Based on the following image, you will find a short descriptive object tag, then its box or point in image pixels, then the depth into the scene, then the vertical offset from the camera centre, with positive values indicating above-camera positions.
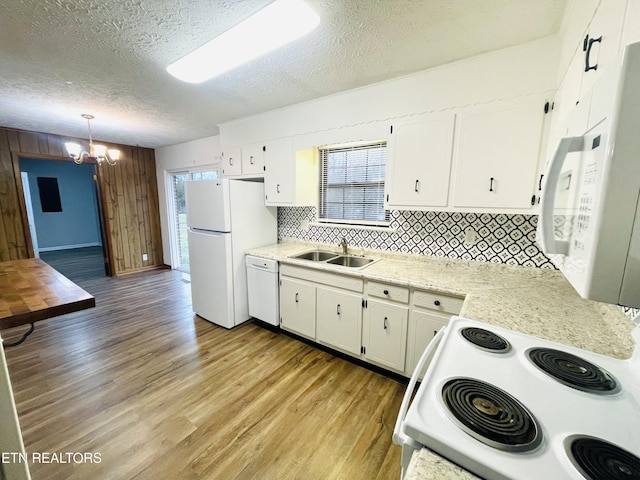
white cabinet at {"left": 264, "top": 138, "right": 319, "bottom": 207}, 2.84 +0.32
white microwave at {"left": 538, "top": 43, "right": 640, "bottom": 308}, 0.47 +0.03
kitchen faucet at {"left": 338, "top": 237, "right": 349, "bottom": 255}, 2.80 -0.45
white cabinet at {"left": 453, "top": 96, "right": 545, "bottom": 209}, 1.69 +0.35
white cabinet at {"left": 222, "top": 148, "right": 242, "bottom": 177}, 3.32 +0.52
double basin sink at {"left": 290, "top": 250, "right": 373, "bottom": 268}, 2.70 -0.59
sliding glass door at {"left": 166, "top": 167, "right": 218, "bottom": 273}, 5.26 -0.38
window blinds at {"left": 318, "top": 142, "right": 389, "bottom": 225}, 2.67 +0.21
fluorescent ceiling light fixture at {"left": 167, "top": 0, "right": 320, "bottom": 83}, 1.40 +1.00
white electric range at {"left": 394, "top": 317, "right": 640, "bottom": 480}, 0.55 -0.54
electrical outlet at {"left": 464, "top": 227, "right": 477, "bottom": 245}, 2.17 -0.26
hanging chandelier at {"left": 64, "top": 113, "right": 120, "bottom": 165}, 3.14 +0.64
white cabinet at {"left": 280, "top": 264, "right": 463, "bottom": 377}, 1.93 -0.94
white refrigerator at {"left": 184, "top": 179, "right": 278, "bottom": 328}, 2.85 -0.42
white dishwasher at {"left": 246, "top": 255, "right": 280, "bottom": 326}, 2.81 -0.95
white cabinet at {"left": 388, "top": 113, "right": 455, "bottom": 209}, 1.98 +0.33
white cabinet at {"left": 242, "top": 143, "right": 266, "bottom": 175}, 3.08 +0.52
